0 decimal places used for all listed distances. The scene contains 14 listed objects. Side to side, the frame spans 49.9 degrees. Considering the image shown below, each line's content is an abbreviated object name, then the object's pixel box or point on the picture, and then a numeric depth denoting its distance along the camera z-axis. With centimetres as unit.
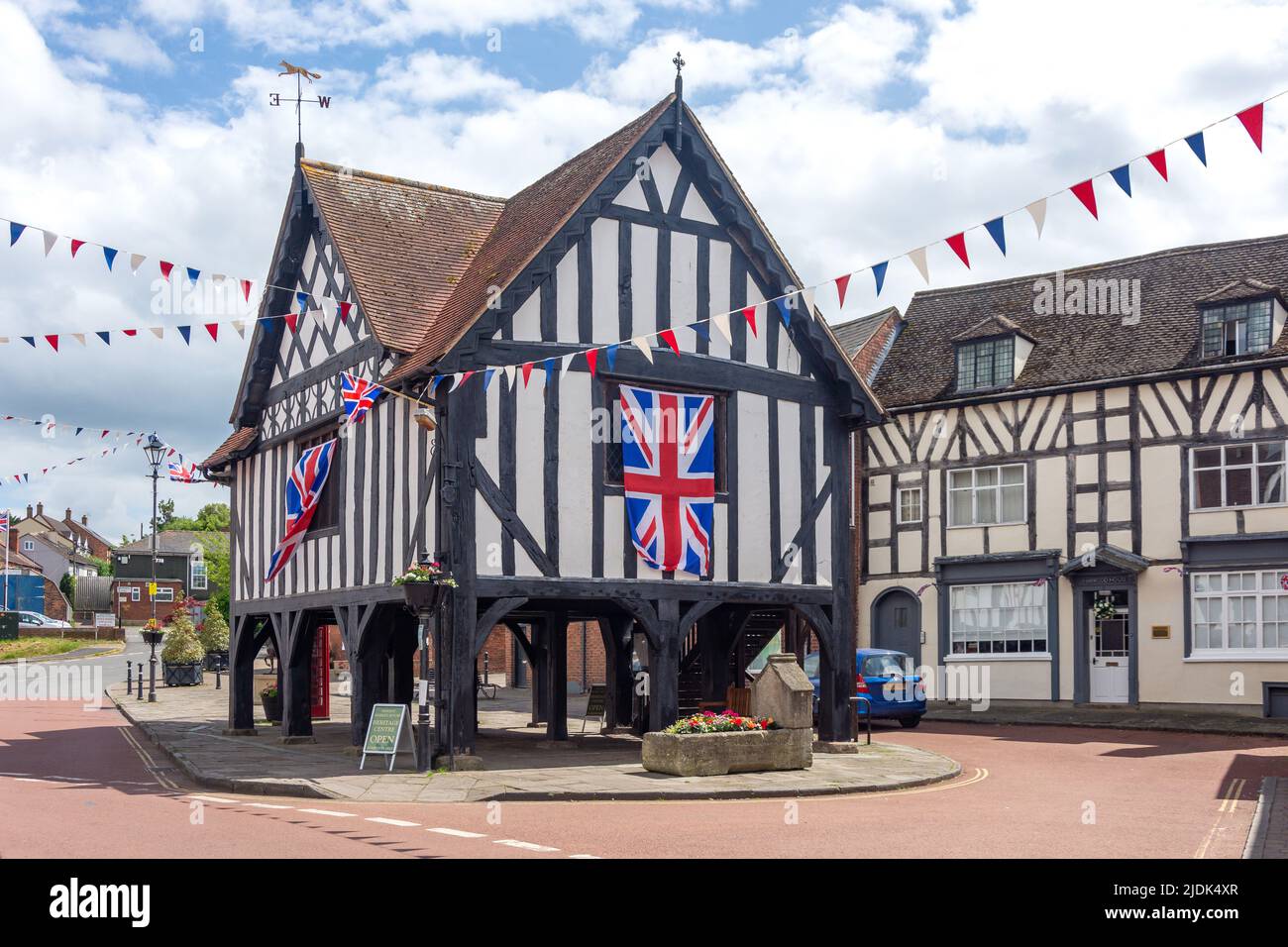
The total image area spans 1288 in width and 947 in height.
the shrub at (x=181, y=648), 4122
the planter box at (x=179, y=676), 4103
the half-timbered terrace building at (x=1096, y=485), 2834
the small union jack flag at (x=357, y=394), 1781
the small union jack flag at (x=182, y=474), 2770
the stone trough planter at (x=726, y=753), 1620
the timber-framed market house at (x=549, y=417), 1798
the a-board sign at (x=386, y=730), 1748
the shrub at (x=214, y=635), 4712
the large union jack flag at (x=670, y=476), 1908
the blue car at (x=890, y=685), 2648
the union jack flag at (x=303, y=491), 2080
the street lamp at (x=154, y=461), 3369
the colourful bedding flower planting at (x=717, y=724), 1653
